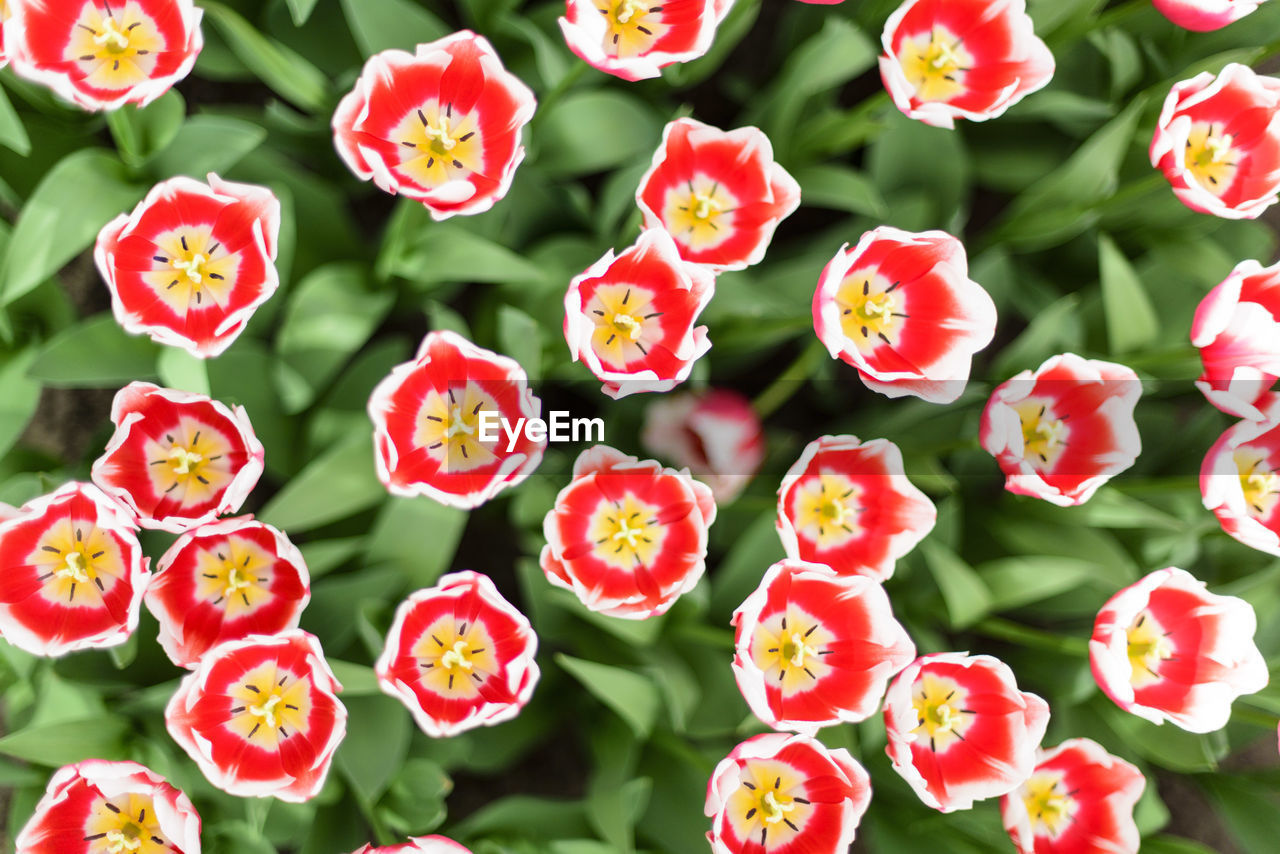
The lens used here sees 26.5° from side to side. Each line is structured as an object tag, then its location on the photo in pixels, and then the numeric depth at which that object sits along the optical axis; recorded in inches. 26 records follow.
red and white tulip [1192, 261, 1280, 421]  38.9
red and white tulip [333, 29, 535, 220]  38.2
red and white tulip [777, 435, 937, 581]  39.2
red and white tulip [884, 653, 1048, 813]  38.0
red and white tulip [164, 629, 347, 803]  37.7
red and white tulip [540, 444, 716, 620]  38.4
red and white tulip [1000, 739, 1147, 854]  39.8
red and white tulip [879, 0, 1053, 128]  39.6
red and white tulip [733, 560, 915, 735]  37.8
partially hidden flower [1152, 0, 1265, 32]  39.3
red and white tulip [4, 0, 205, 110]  38.0
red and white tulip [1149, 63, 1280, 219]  39.5
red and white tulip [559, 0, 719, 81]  37.9
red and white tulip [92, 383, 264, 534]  37.8
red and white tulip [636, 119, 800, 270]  39.0
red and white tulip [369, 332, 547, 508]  38.1
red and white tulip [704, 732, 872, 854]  37.6
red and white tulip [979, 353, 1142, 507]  38.8
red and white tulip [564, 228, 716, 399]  37.6
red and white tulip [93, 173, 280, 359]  38.0
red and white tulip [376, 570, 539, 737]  38.0
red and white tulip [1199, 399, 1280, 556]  38.9
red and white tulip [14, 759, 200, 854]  37.8
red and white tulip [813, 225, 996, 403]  38.3
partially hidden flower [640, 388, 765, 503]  42.3
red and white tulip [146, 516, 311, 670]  38.3
